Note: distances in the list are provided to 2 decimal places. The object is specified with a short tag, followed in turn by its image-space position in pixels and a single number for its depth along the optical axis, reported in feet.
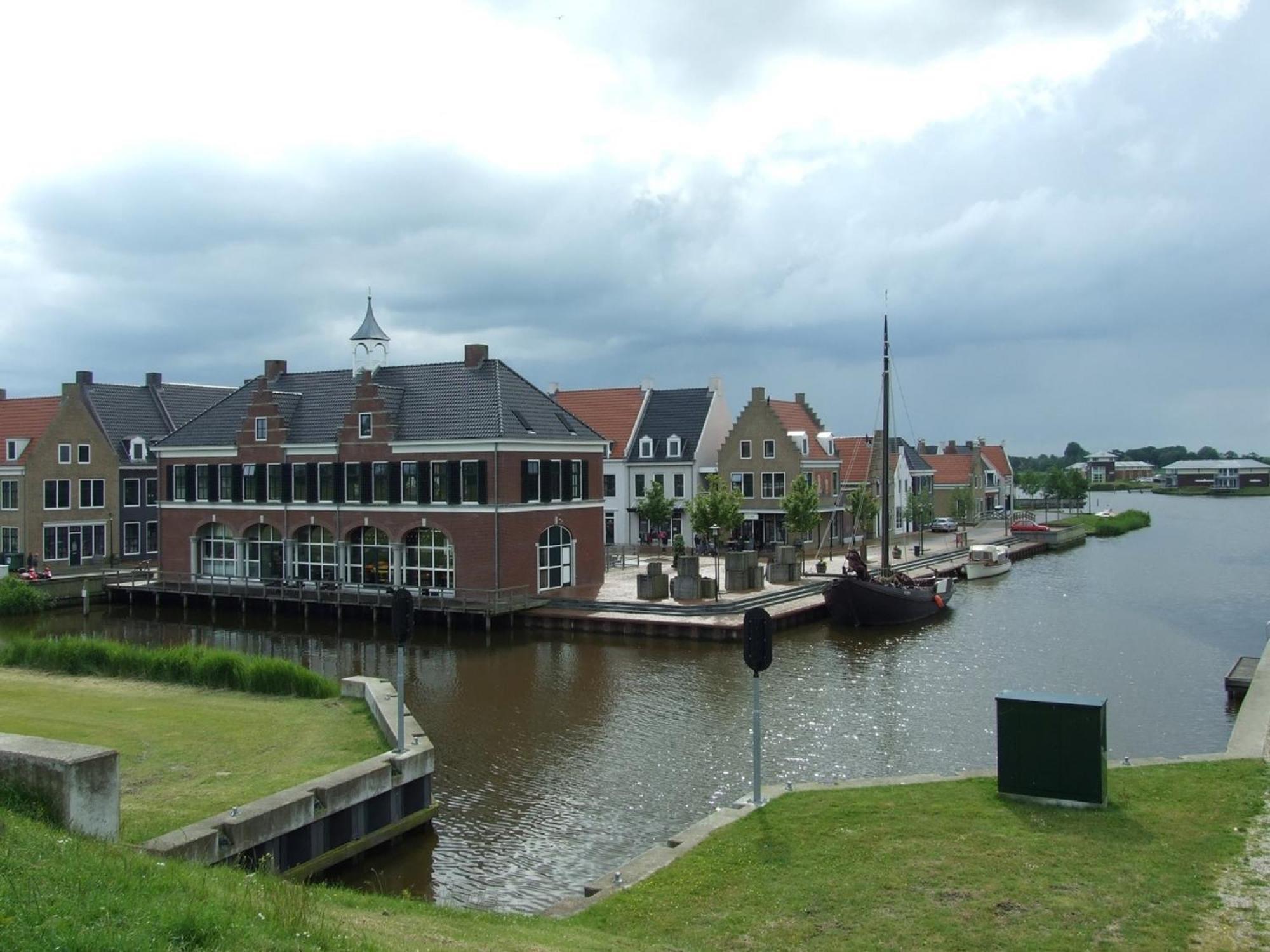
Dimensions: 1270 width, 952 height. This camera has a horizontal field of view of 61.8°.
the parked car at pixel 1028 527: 242.11
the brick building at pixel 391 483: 130.62
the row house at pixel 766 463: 191.01
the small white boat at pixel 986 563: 176.65
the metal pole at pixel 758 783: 47.03
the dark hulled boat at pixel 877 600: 125.59
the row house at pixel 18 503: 164.55
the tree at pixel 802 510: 167.32
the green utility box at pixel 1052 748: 43.21
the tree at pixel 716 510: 155.22
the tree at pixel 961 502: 262.67
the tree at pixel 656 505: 175.22
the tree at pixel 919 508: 212.02
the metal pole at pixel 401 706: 53.88
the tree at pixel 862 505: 194.79
